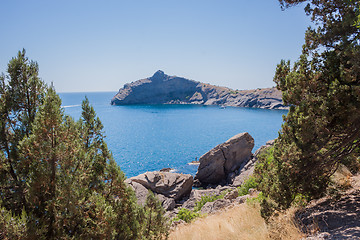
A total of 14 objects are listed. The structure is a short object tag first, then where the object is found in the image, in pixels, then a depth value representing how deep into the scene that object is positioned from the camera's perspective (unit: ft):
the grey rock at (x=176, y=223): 39.70
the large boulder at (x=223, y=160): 91.30
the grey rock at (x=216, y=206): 45.74
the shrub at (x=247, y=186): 52.54
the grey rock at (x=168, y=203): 64.29
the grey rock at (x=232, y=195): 51.80
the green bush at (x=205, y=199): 56.39
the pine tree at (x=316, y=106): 18.31
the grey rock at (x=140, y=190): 61.62
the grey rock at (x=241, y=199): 43.12
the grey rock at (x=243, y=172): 77.32
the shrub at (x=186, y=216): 44.12
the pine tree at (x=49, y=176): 13.25
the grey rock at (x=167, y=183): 70.36
